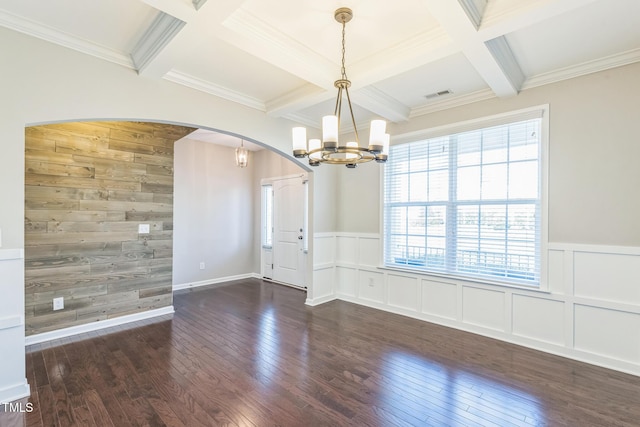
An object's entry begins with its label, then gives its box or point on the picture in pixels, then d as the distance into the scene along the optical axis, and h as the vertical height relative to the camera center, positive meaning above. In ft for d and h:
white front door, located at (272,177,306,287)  19.31 -1.15
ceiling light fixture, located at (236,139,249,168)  17.89 +3.35
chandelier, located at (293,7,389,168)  7.19 +1.82
